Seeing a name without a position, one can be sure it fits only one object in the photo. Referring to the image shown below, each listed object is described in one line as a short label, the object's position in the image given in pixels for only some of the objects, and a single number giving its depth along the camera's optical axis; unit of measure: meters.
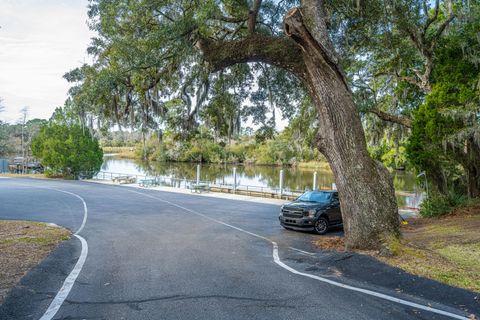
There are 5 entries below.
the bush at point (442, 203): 14.78
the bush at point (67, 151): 35.41
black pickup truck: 12.09
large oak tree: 8.10
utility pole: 69.44
